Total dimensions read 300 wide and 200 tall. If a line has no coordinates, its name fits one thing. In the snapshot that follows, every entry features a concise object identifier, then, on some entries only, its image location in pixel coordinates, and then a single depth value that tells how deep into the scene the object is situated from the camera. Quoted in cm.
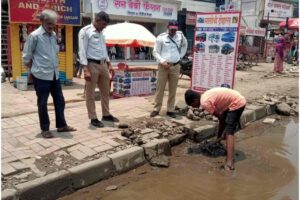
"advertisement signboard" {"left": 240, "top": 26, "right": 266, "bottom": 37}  2077
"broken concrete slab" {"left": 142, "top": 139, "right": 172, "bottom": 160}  470
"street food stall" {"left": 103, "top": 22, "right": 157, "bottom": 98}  854
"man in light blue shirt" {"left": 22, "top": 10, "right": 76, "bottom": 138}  466
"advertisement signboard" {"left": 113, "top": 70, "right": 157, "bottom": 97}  852
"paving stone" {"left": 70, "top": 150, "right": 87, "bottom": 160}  427
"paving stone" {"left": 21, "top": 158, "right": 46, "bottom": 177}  380
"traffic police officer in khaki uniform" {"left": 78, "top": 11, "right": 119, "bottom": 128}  528
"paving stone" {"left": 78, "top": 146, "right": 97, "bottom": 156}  439
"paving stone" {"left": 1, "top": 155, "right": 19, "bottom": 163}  406
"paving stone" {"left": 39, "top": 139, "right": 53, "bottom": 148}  459
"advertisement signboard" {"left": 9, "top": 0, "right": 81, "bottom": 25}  952
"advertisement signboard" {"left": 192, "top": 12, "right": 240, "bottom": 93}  693
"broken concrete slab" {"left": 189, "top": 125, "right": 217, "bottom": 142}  554
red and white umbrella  858
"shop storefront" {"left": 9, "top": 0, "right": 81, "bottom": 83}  959
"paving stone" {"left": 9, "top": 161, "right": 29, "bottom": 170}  389
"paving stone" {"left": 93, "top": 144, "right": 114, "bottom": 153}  452
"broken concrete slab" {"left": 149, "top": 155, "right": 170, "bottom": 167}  457
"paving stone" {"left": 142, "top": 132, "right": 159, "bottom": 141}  503
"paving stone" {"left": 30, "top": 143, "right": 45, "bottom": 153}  442
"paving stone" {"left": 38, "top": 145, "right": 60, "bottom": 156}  433
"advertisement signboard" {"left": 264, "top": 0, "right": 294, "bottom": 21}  2638
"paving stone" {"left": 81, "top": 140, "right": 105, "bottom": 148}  467
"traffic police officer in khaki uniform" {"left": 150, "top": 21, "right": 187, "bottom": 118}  622
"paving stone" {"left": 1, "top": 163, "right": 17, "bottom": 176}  375
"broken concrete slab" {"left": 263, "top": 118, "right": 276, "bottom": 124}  700
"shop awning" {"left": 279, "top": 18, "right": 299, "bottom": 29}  1964
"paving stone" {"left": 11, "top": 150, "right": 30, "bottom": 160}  420
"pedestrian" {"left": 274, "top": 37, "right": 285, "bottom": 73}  1514
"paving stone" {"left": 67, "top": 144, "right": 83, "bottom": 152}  450
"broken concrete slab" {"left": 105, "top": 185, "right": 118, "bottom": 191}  391
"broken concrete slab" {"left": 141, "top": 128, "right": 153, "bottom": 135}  527
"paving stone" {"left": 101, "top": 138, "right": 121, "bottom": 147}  475
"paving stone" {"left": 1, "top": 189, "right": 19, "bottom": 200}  328
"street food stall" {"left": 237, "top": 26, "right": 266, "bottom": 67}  1979
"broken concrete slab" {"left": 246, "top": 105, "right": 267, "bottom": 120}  729
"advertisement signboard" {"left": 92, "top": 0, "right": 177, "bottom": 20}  1758
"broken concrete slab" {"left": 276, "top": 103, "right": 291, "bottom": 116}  763
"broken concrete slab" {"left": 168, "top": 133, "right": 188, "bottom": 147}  527
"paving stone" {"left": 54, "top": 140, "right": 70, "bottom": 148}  459
